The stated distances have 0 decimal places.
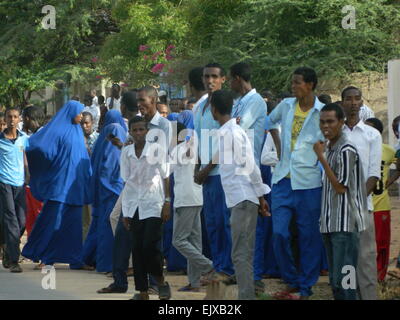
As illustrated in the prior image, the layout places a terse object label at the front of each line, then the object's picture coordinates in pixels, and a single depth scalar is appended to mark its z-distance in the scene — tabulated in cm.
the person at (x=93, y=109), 2945
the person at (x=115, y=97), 2845
